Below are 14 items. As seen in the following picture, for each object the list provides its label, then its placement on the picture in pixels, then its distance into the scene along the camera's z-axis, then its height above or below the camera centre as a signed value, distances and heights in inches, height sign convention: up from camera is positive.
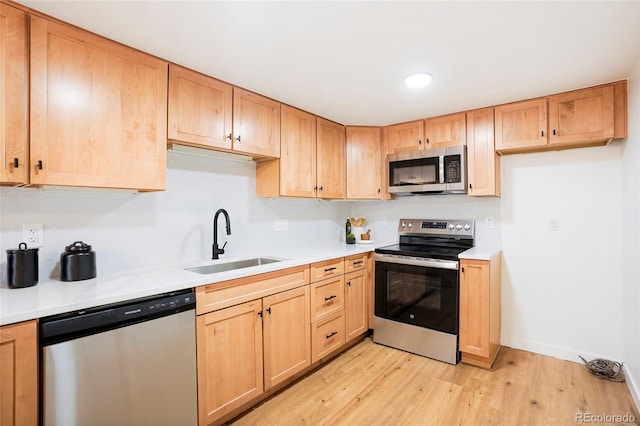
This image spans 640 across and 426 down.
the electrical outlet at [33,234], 64.4 -4.3
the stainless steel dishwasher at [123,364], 49.8 -26.8
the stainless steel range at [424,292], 102.7 -27.5
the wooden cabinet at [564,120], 87.6 +28.1
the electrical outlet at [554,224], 105.6 -3.5
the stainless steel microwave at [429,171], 112.0 +16.1
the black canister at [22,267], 58.7 -10.2
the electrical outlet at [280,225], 117.3 -4.3
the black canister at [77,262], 64.2 -10.1
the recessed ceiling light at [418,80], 82.2 +36.1
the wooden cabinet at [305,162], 104.0 +18.5
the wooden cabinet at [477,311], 97.0 -30.8
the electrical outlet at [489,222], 117.9 -3.2
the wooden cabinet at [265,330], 70.2 -31.3
